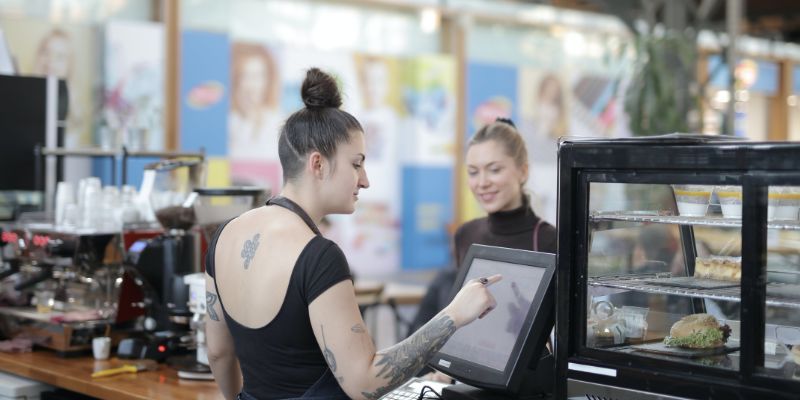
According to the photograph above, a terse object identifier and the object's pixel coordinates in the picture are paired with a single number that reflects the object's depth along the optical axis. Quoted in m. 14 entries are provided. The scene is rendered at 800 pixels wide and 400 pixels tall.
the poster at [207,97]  8.93
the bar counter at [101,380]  3.05
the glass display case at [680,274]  2.06
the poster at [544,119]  11.75
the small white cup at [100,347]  3.61
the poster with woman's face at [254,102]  9.65
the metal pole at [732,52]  7.88
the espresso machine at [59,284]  3.70
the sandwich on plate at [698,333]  2.29
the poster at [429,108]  11.01
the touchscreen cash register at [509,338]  2.44
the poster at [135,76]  8.58
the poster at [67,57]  8.23
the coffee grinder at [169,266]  3.52
